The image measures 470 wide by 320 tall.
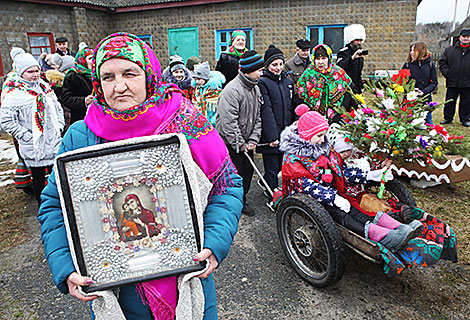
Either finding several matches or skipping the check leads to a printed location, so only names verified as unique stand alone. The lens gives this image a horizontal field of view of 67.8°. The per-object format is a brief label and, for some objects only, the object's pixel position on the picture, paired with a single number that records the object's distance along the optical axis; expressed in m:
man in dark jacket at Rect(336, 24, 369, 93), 5.77
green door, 16.66
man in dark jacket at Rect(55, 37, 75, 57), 8.71
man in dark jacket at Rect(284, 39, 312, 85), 6.04
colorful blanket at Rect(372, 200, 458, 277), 2.67
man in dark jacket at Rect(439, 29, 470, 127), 8.48
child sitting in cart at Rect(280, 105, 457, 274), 2.75
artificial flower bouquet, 3.09
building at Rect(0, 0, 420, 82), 13.38
